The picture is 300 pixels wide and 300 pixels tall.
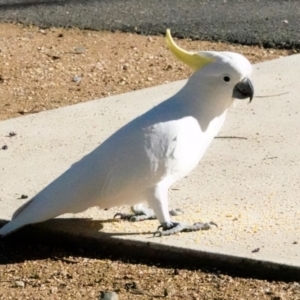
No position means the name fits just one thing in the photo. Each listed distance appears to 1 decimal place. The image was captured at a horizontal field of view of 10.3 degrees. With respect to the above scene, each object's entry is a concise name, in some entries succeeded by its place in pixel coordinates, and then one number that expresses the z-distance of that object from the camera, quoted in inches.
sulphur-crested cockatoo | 307.2
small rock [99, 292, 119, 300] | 283.4
